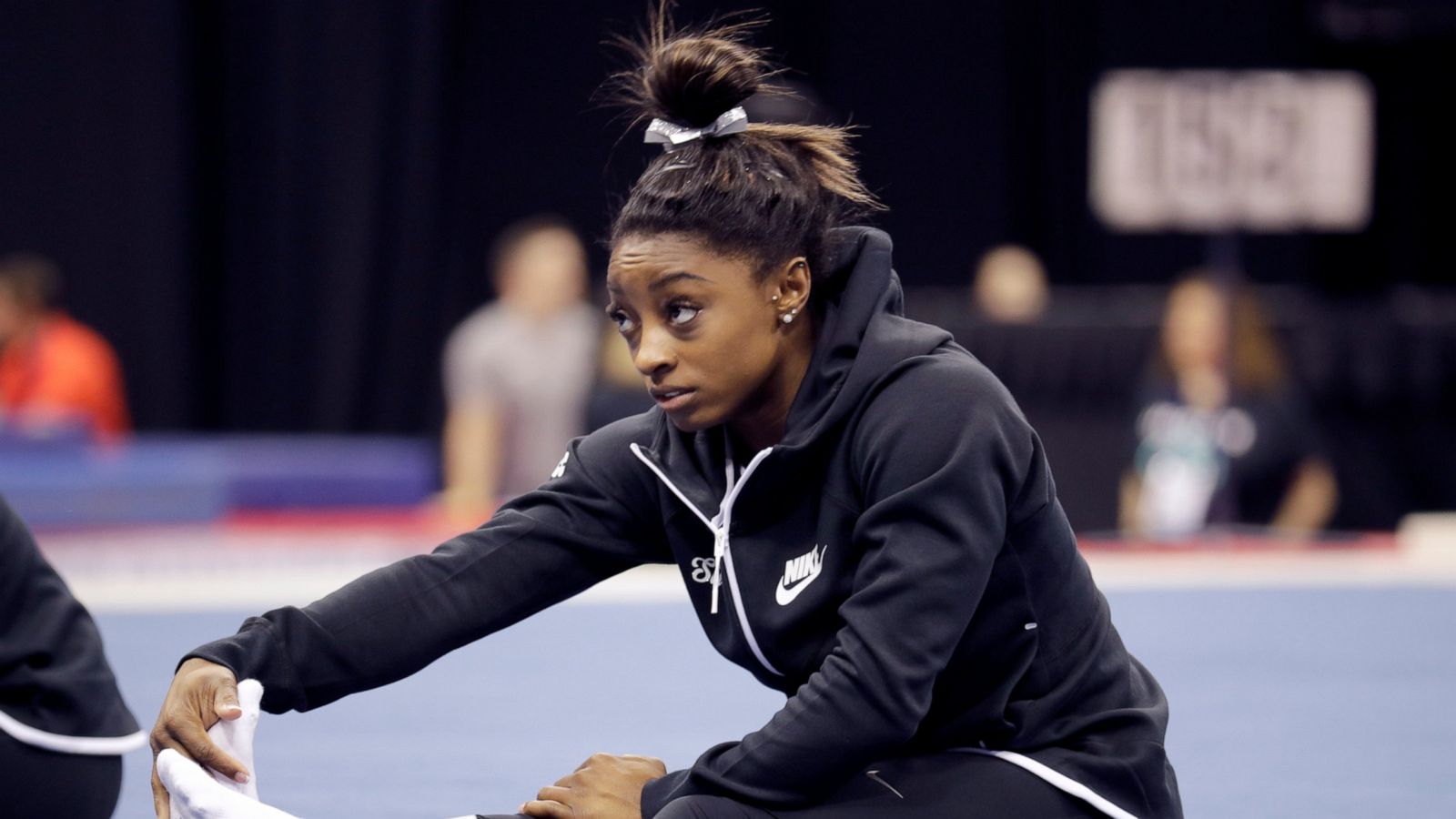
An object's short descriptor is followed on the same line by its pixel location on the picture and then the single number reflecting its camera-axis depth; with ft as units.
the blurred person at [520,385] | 45.73
